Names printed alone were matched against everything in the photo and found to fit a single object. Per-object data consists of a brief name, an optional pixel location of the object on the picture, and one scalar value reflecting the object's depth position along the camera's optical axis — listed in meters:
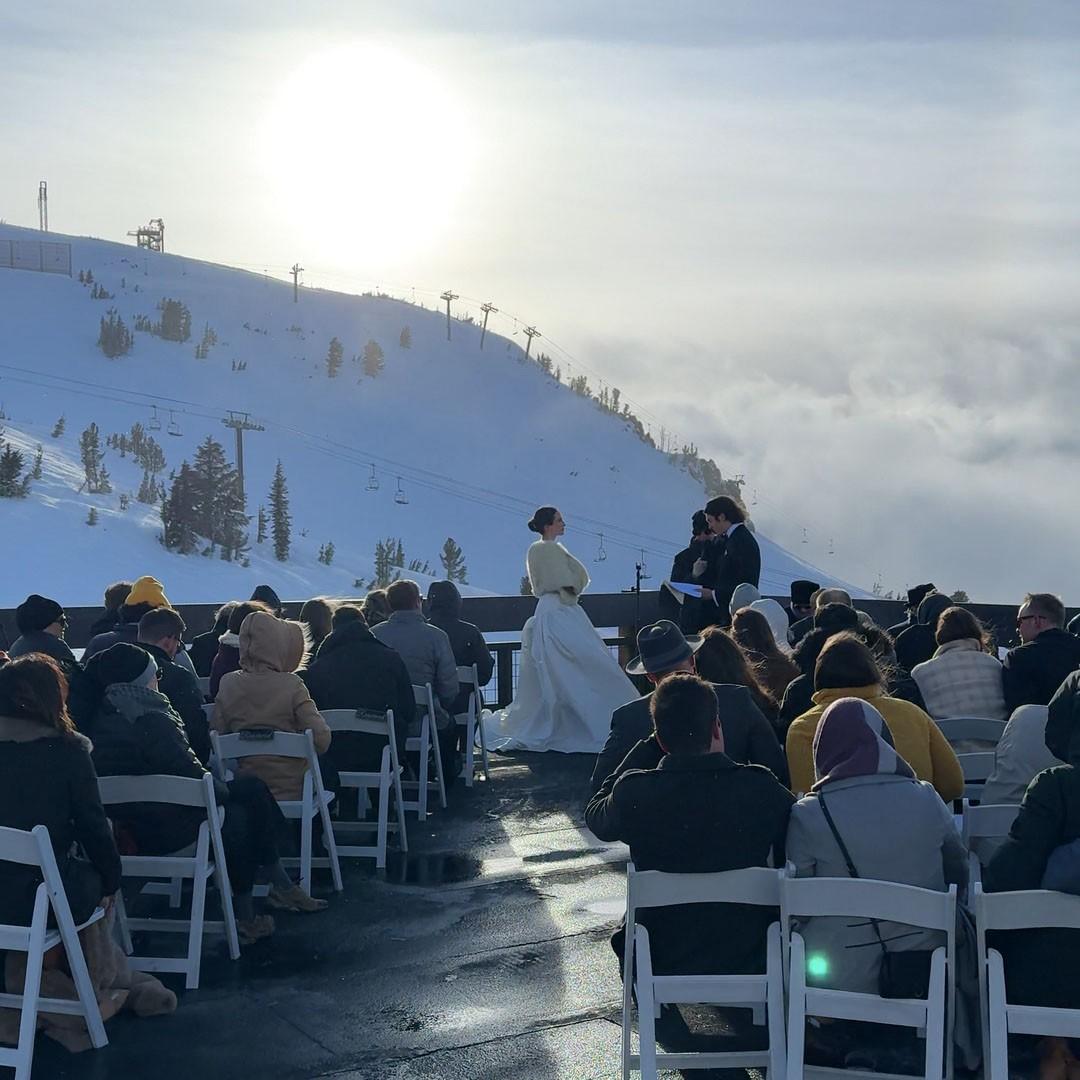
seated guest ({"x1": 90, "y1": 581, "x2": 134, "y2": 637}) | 8.64
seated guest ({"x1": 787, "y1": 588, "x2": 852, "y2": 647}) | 8.34
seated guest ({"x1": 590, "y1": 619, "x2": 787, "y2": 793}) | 5.55
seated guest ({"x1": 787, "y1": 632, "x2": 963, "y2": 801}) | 5.31
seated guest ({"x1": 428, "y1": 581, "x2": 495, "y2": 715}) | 10.47
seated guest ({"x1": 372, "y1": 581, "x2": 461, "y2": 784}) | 9.38
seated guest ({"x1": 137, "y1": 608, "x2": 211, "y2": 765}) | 6.70
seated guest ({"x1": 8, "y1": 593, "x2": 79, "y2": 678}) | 7.55
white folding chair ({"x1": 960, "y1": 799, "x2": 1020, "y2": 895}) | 4.84
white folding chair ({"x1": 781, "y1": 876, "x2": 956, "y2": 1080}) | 3.92
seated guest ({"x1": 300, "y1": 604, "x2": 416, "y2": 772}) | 7.95
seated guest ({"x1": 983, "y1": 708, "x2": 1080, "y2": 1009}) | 4.07
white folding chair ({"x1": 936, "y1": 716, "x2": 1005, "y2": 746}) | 6.63
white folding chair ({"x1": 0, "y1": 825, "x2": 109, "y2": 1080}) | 4.55
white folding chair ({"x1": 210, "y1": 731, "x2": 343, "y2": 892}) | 6.77
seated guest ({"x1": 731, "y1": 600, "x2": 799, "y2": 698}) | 7.15
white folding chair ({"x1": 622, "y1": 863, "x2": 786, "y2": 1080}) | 4.19
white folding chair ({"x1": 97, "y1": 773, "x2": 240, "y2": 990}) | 5.59
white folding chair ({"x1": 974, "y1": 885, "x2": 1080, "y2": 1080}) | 3.83
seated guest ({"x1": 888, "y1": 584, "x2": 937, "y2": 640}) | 9.69
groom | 10.84
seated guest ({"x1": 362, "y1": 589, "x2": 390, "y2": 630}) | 9.96
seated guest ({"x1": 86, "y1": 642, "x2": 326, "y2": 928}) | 5.80
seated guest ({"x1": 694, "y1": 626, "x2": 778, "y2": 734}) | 6.00
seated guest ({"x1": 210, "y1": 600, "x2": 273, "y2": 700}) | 8.20
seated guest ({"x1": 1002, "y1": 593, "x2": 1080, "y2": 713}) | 7.04
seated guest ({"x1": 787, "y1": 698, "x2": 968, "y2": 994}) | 4.30
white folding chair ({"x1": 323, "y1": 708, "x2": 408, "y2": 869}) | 7.61
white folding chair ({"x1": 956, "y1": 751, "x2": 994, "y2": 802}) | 6.21
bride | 11.77
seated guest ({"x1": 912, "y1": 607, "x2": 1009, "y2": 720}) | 7.16
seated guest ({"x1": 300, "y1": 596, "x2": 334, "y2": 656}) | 8.95
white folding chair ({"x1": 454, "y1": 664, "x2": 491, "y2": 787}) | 10.17
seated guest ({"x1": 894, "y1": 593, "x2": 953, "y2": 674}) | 8.58
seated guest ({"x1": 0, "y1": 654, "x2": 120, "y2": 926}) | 4.82
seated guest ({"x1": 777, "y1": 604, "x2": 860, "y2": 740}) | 6.64
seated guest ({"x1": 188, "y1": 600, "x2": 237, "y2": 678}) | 9.25
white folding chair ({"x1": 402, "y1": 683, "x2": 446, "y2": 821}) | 9.01
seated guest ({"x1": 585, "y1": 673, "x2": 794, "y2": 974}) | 4.43
